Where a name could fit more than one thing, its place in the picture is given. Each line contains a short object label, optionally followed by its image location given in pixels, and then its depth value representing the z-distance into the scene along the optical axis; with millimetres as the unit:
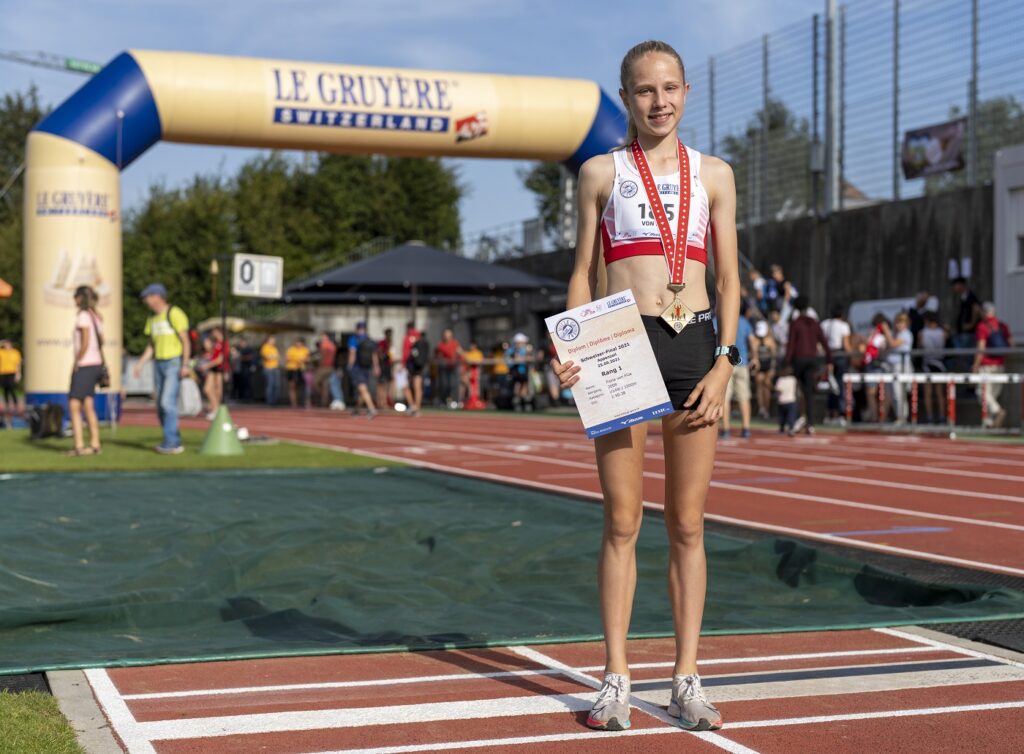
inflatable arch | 19375
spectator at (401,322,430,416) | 28781
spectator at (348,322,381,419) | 26781
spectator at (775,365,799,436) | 19234
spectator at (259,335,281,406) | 37531
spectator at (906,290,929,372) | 21953
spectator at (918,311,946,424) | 20234
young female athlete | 4562
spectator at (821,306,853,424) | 22203
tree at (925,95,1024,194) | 23188
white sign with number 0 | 18797
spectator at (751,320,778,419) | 23645
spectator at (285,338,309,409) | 34688
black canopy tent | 30062
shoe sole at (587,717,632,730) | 4391
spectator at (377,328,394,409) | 30391
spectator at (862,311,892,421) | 21344
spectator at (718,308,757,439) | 18734
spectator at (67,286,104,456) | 15531
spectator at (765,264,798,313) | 23781
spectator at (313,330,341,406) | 33469
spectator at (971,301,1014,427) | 19750
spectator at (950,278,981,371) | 20797
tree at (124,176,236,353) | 56000
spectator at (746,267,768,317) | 24911
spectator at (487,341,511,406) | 31078
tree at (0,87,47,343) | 70812
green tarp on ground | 6199
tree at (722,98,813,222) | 28938
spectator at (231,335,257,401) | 41312
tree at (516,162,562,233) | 77600
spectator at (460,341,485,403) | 32344
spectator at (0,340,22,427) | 29078
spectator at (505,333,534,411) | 30344
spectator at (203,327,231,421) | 25938
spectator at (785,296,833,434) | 19203
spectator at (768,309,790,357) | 24266
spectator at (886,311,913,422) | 20562
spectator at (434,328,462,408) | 32406
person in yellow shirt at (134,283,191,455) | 16094
